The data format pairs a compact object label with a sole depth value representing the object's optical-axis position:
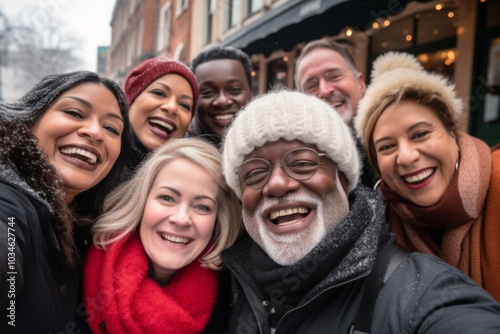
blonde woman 0.59
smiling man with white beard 0.44
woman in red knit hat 0.86
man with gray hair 0.95
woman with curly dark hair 0.44
